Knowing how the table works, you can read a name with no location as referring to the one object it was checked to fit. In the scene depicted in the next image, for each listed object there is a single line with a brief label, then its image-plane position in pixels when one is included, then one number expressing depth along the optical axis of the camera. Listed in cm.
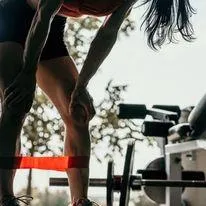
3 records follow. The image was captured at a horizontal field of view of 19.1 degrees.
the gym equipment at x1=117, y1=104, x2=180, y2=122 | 370
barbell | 277
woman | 237
